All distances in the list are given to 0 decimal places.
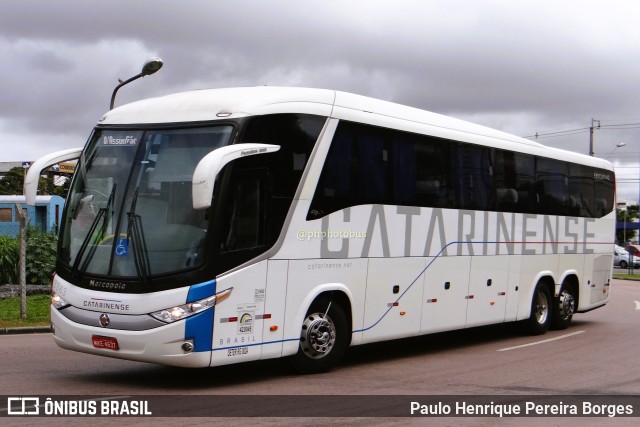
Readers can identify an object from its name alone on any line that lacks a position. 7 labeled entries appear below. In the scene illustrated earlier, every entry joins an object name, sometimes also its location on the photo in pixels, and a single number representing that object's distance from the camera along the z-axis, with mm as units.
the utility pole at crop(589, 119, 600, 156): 75250
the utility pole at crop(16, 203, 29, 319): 17203
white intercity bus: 9945
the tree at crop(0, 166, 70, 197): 68094
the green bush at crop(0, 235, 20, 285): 23905
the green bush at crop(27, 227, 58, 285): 23984
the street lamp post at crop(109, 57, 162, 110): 22078
